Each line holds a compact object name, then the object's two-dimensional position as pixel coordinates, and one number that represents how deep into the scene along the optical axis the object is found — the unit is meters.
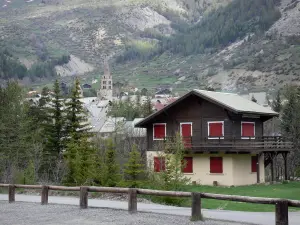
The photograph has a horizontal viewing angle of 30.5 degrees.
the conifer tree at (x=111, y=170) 30.25
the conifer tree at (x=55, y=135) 49.24
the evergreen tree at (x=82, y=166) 32.16
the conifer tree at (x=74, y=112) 48.22
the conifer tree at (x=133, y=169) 28.80
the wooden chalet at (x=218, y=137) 46.41
